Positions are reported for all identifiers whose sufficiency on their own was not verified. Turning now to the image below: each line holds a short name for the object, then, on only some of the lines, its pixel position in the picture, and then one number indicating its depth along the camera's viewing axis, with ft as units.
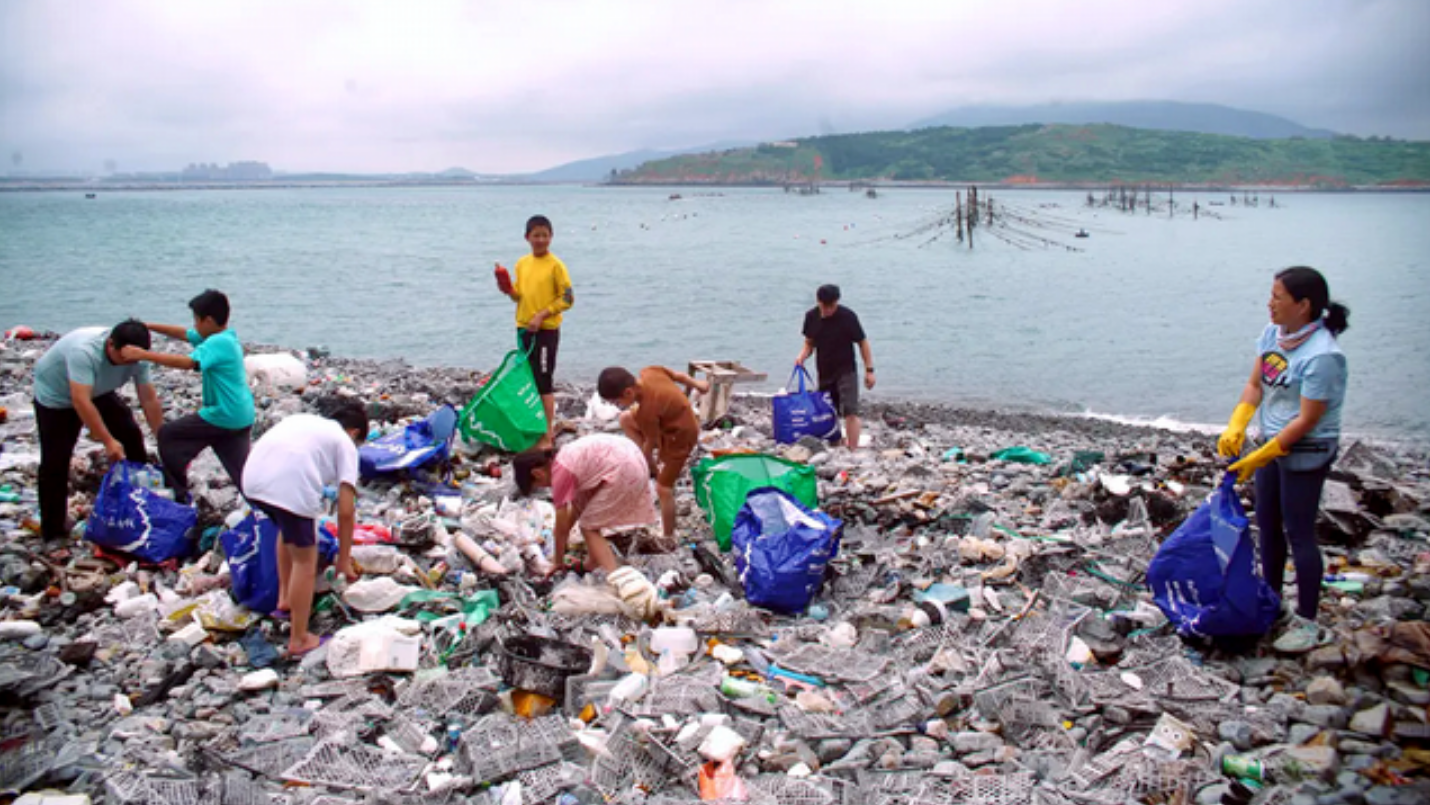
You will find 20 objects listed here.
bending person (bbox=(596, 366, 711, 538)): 20.24
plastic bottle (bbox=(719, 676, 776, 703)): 14.44
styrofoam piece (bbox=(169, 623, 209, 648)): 15.80
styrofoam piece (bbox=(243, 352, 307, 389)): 36.83
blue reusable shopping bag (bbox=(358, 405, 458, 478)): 23.47
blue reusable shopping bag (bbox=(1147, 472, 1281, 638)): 15.02
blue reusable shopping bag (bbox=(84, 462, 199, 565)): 18.17
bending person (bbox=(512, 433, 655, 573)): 18.31
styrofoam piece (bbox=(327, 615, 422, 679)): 15.10
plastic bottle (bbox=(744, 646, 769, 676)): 15.44
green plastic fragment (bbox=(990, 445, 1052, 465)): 28.58
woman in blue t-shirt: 14.35
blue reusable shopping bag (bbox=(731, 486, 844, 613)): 17.28
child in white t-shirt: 14.80
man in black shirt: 28.84
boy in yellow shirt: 26.04
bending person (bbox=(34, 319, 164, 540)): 18.11
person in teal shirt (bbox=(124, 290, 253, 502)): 17.97
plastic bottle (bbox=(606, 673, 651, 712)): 14.29
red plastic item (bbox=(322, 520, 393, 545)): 19.47
